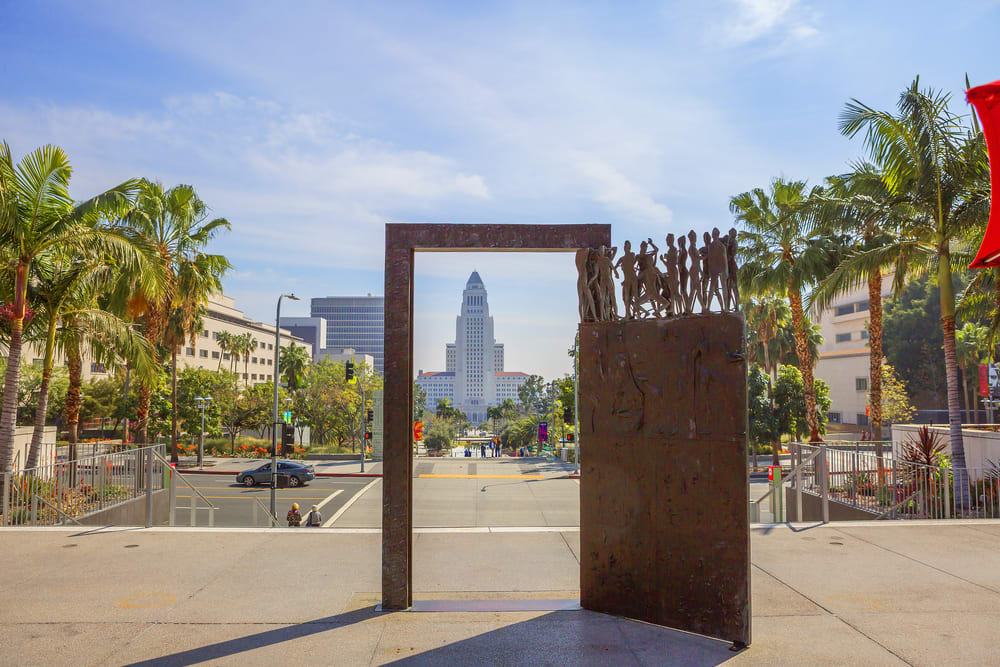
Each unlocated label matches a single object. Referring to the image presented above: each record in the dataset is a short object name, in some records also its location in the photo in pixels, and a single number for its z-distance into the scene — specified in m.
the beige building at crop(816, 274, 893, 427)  57.69
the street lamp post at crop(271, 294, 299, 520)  19.97
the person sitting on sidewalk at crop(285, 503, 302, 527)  14.54
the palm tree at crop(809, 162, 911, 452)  15.98
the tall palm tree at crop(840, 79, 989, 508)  14.20
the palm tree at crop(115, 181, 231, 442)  21.95
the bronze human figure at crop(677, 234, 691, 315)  5.99
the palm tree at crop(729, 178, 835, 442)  22.25
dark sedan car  28.20
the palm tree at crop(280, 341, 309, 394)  63.50
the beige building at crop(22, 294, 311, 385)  72.88
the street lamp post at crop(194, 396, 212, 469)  35.56
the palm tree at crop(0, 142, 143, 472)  11.82
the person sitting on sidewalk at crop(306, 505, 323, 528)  14.06
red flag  3.89
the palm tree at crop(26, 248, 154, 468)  13.85
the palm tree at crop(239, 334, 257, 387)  73.94
